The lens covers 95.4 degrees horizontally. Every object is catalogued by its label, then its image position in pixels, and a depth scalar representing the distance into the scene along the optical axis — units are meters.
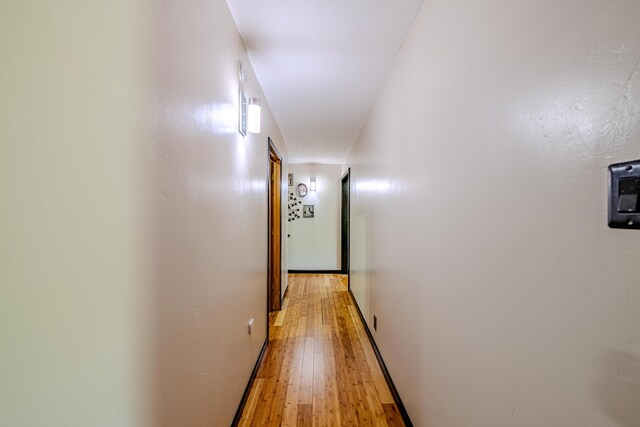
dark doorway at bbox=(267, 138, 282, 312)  3.92
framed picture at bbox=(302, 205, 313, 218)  6.64
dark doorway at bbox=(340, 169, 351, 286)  6.45
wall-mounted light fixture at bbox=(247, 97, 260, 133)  2.02
